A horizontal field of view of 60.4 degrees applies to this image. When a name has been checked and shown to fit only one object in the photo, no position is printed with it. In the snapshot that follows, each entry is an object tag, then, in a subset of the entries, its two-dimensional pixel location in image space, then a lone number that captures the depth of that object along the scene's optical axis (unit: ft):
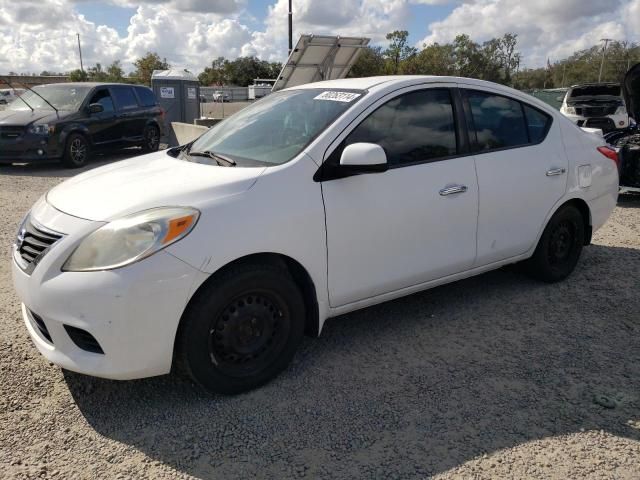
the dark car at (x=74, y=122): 34.65
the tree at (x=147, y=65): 199.72
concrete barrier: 41.54
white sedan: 8.62
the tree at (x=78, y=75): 181.43
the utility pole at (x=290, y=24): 57.81
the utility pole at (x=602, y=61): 153.17
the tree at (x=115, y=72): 207.38
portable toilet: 55.72
